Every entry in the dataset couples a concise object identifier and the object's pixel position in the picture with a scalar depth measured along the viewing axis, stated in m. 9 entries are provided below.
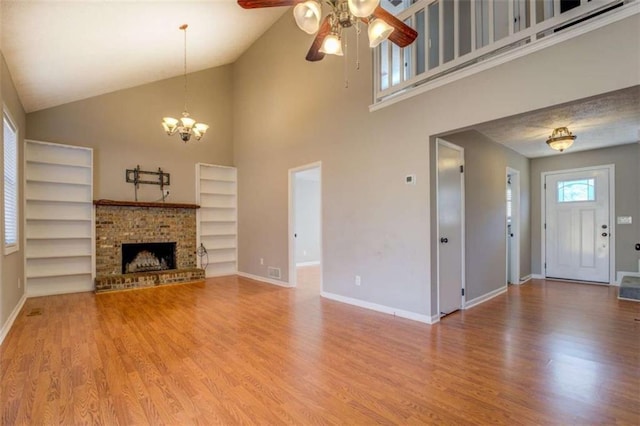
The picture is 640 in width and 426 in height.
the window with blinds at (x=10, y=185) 3.57
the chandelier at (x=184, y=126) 4.66
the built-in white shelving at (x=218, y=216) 6.69
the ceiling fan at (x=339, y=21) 2.07
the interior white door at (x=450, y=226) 3.76
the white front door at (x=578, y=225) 5.59
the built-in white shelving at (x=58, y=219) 4.91
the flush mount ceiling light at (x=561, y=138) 4.32
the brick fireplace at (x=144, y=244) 5.46
